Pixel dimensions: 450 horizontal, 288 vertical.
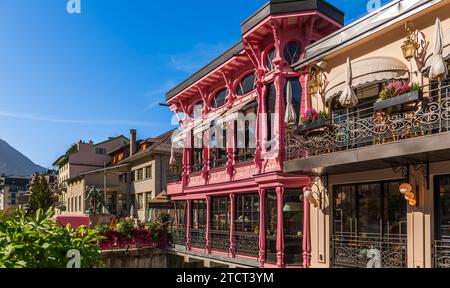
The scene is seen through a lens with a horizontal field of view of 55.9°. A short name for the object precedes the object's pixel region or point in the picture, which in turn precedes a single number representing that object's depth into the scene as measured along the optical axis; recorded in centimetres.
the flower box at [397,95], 1034
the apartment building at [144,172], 4000
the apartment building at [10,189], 16488
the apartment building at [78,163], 5922
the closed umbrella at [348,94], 1194
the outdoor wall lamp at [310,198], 1504
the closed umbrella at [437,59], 951
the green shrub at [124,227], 2320
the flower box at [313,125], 1330
